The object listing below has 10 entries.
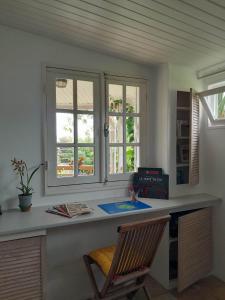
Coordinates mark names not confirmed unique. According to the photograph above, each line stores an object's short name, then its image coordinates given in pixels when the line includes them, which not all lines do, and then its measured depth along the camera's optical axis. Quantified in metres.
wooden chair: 1.44
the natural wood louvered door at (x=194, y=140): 2.32
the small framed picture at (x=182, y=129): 2.38
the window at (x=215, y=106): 2.34
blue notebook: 1.90
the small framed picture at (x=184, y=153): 2.44
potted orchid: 1.84
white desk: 1.79
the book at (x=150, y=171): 2.33
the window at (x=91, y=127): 2.08
